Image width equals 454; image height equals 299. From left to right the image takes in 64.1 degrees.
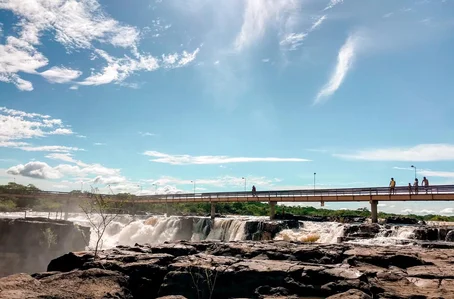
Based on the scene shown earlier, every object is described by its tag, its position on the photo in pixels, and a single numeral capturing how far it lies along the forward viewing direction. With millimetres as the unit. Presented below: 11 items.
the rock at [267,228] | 40969
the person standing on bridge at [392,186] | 36619
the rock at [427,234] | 29019
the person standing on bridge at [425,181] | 35188
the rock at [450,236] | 27984
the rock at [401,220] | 44062
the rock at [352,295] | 10861
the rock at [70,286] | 10578
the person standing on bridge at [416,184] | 34469
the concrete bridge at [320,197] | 34094
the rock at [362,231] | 31547
